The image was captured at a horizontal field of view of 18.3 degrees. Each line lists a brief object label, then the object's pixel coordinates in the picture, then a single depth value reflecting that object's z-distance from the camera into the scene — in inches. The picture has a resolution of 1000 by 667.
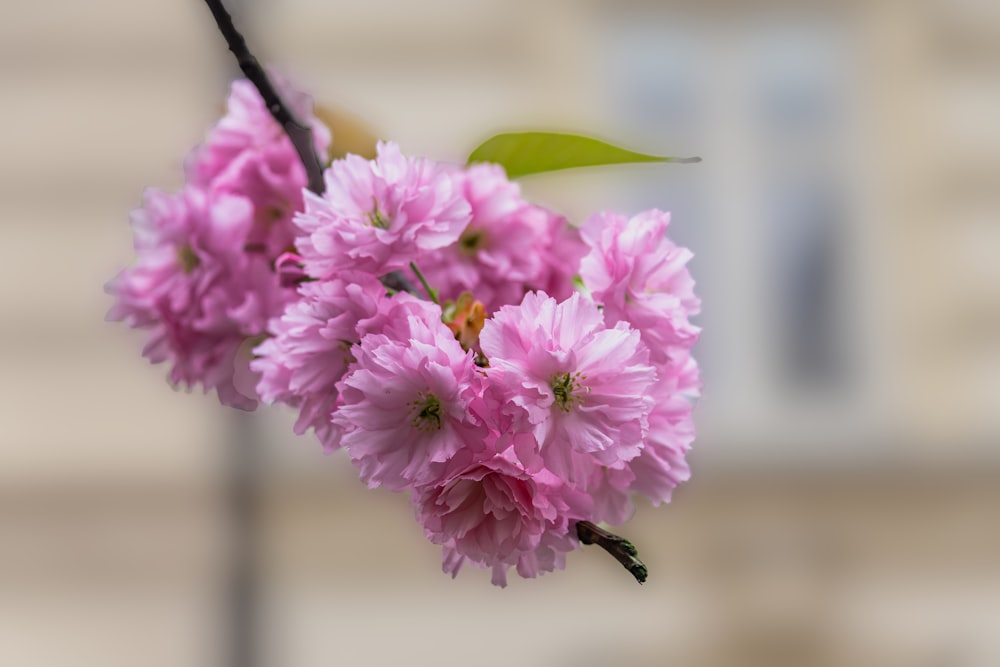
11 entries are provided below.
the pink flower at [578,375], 22.7
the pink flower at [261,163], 26.5
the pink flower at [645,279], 23.9
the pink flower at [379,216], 23.7
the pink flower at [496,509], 23.1
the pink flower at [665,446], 24.0
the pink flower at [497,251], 25.4
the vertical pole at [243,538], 106.2
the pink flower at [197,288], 26.1
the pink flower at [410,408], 22.8
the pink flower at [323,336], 23.6
